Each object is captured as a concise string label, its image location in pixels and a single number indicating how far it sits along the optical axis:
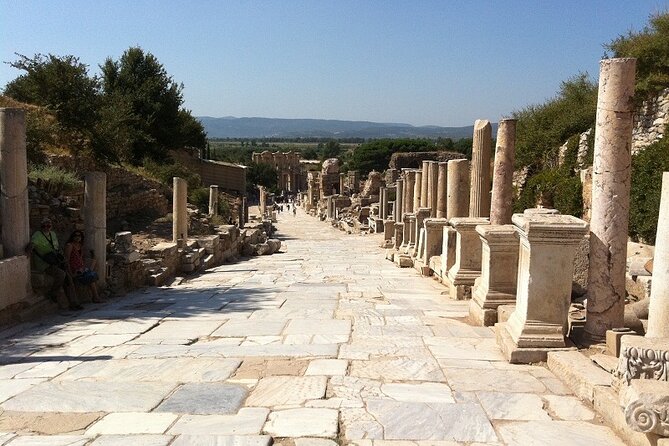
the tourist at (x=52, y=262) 8.75
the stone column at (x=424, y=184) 17.13
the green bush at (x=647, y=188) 12.02
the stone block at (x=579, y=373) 4.75
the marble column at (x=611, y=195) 5.73
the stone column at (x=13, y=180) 8.23
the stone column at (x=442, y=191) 14.79
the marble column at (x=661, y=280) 4.70
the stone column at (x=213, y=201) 25.03
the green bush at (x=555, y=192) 17.02
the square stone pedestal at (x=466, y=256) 9.24
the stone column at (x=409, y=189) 21.75
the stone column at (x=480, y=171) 10.16
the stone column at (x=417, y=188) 19.34
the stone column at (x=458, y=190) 12.13
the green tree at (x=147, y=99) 31.23
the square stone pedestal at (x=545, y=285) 5.69
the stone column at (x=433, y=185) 16.48
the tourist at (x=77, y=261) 9.16
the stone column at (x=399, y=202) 23.47
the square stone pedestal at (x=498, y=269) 7.45
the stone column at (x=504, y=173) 8.70
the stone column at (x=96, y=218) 10.27
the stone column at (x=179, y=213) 15.77
